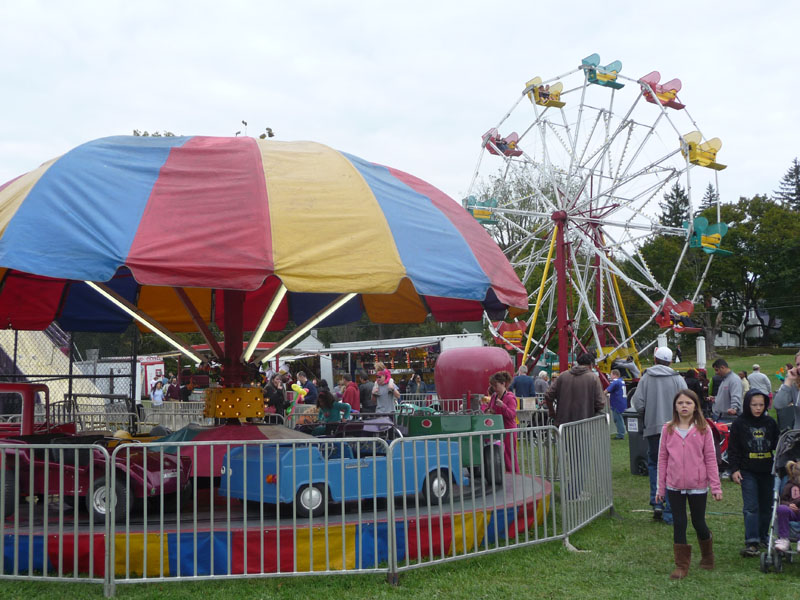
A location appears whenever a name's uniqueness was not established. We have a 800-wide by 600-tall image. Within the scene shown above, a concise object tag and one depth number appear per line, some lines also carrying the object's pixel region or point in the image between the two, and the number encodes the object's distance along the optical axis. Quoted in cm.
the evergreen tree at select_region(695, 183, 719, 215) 8590
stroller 596
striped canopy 587
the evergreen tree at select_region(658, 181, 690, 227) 7800
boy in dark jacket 654
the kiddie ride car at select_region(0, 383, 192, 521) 551
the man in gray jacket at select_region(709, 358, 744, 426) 1138
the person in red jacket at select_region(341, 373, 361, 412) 1540
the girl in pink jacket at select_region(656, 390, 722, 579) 596
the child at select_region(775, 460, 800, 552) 590
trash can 1104
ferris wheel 2353
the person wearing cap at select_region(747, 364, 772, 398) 1202
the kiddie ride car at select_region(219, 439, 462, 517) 600
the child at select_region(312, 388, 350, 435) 1016
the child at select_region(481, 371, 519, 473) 945
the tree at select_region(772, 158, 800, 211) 8188
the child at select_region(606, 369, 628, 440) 1566
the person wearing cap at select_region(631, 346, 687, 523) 782
